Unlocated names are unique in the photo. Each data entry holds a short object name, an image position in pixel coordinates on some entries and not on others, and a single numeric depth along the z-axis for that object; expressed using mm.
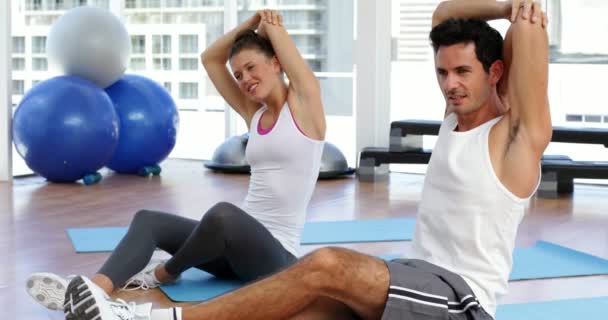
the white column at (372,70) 6996
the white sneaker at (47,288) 2875
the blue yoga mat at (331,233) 4266
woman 2973
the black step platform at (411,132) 6459
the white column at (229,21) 7719
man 2160
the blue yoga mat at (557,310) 3068
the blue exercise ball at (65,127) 5922
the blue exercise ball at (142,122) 6496
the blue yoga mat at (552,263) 3754
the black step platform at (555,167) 5926
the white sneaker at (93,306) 2234
